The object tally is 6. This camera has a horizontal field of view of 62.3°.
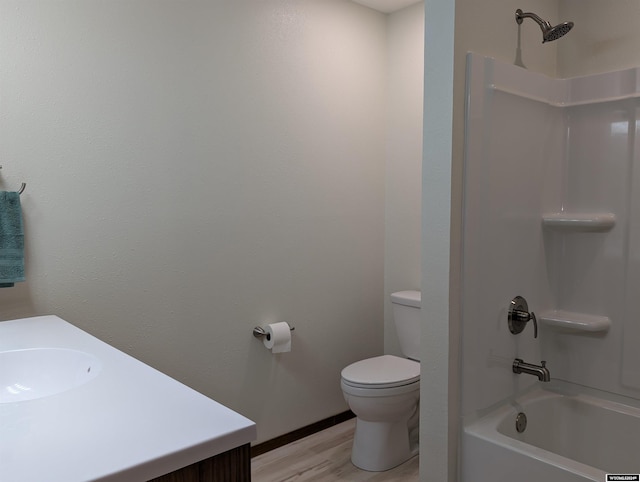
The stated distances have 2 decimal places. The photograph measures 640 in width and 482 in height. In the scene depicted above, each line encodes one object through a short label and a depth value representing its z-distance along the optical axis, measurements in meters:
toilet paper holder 2.71
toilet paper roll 2.69
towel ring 1.96
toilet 2.56
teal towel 1.87
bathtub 1.71
